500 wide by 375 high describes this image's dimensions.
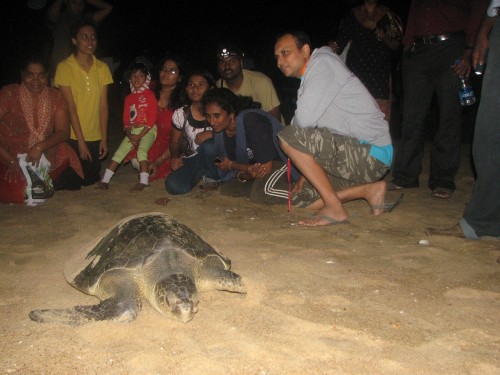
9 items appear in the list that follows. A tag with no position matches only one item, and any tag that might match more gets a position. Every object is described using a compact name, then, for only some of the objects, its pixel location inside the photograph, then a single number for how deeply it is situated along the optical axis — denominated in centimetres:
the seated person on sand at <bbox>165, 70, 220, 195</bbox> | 397
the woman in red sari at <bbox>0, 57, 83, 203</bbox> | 368
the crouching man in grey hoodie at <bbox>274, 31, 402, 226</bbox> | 288
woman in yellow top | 409
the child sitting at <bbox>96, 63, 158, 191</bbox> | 432
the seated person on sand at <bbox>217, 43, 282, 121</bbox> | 418
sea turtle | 183
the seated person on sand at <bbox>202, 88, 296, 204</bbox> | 352
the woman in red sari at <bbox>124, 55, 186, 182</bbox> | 434
